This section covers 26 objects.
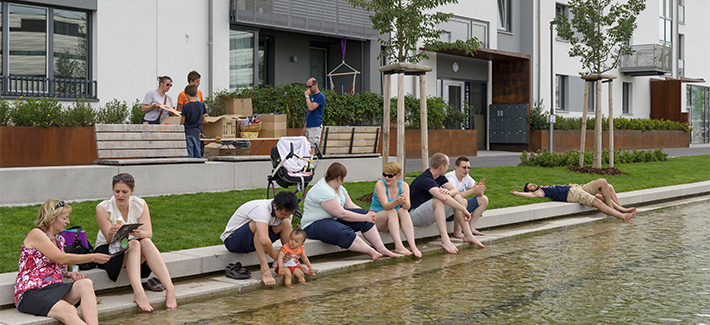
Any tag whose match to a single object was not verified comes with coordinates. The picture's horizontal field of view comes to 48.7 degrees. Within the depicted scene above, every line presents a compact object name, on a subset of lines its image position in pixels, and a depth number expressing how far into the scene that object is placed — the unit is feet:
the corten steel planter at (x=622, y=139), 106.73
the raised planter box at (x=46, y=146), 50.44
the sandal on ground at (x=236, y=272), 24.49
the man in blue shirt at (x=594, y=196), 43.37
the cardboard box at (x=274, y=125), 59.57
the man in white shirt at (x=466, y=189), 35.17
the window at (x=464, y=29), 97.35
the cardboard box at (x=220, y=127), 53.88
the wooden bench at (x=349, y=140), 49.06
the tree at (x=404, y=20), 42.50
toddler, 24.98
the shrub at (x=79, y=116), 53.36
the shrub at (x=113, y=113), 57.36
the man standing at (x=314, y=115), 48.47
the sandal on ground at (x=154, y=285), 22.61
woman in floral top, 19.20
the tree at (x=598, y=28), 66.49
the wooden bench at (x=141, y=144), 38.88
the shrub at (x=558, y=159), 73.77
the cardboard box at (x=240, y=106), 60.75
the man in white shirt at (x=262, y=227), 24.80
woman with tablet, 21.77
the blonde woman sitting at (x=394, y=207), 30.35
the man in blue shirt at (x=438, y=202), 32.30
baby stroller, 33.73
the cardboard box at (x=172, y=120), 47.14
